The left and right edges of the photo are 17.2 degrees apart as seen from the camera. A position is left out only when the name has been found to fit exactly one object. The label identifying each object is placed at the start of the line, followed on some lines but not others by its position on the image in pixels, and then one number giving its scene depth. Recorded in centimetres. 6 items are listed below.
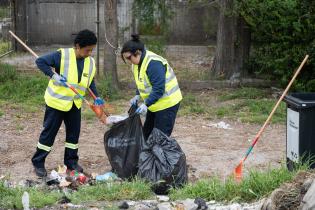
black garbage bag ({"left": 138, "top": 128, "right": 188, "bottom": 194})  971
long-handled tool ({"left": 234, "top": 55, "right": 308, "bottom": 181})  983
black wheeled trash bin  986
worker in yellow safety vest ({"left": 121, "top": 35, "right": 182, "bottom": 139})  1029
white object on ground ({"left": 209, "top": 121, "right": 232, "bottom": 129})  1486
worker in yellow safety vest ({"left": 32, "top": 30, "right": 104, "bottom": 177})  1055
